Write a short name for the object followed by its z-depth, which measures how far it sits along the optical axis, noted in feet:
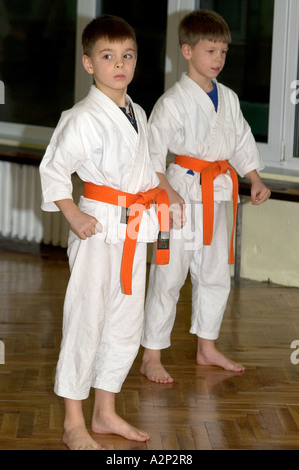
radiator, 19.51
